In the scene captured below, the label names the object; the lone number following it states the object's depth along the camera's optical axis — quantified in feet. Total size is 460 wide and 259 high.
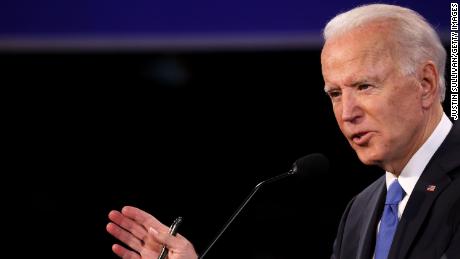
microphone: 21.86
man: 21.66
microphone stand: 21.72
